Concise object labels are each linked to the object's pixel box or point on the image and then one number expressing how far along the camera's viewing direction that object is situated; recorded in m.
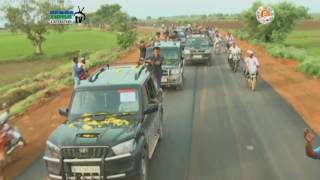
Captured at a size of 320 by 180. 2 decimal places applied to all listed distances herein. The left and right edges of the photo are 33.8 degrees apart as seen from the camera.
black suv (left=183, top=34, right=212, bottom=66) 33.59
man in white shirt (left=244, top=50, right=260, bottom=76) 22.64
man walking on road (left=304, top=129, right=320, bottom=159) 6.44
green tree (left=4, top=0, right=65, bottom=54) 73.06
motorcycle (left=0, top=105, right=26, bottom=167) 11.65
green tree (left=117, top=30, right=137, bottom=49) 58.31
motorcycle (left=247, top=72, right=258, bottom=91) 22.61
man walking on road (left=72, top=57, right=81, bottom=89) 21.12
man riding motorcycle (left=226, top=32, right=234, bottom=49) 34.78
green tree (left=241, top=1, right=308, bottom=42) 58.81
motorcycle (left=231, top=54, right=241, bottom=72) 29.30
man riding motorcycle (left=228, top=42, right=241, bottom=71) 29.20
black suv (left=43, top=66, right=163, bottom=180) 9.21
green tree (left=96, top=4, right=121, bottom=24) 160.38
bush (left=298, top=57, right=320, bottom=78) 26.92
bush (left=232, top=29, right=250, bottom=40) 68.12
